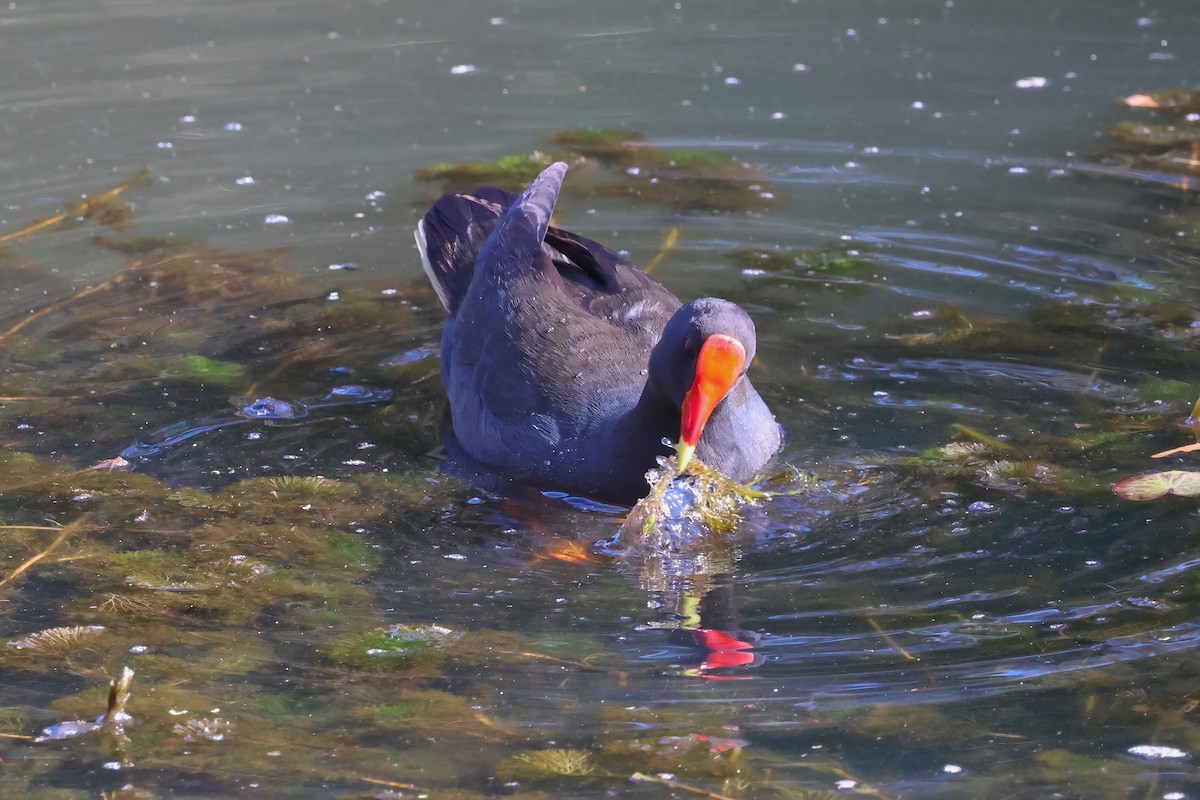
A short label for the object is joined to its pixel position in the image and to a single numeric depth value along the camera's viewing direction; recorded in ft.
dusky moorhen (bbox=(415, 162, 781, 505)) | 27.68
